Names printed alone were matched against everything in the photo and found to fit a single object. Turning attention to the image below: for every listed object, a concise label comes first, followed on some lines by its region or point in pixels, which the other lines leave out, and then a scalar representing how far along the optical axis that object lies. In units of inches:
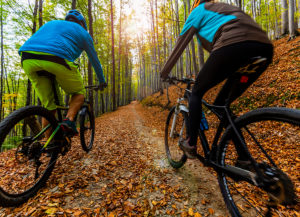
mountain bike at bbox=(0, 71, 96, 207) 52.4
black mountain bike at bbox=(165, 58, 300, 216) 38.3
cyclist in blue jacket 66.8
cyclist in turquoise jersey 48.2
